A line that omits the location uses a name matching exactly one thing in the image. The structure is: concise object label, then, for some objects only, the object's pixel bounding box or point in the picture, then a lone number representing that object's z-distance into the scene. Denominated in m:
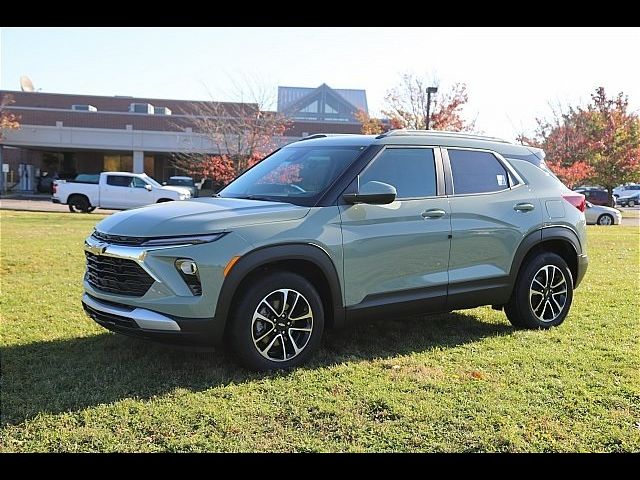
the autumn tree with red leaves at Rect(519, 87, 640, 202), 33.69
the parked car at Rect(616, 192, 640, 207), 50.41
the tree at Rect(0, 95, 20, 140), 37.42
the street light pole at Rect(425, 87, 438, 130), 24.12
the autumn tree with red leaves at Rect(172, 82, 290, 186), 27.30
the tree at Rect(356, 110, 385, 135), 29.22
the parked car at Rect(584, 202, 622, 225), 26.00
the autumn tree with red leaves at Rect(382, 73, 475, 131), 27.84
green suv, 4.18
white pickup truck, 23.66
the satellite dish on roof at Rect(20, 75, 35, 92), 50.28
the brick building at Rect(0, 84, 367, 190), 41.62
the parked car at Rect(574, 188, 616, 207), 37.25
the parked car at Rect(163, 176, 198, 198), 35.38
